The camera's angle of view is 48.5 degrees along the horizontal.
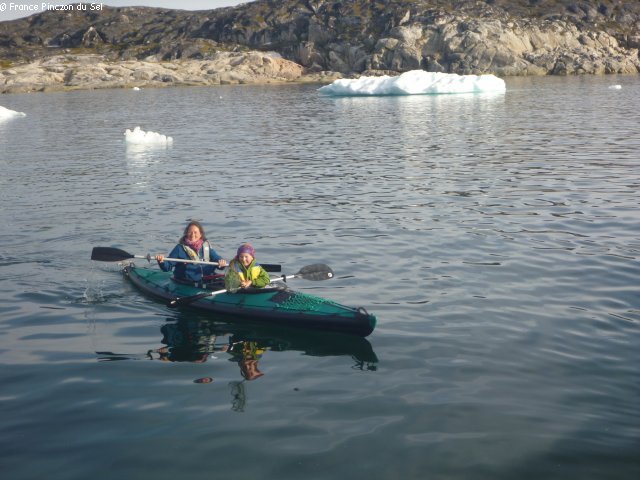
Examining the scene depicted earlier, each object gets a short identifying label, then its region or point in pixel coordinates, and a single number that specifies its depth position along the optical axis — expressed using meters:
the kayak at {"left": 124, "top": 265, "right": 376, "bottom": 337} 11.43
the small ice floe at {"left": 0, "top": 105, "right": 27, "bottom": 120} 56.74
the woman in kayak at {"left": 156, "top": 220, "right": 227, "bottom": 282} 14.23
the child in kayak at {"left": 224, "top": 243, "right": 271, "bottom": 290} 12.95
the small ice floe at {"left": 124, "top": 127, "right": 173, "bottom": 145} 37.91
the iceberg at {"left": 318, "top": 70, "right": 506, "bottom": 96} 66.38
